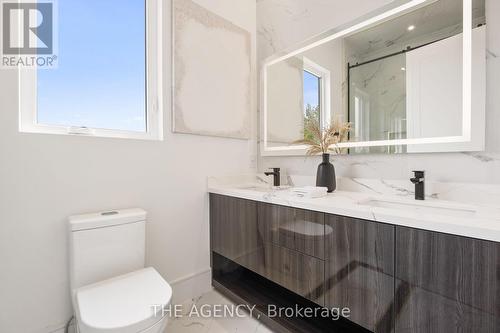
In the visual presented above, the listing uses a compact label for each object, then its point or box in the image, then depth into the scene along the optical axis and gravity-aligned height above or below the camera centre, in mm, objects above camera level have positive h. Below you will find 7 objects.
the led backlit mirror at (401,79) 1240 +551
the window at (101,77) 1373 +579
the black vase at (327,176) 1639 -82
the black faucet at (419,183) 1337 -109
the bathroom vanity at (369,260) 803 -433
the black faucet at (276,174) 2064 -84
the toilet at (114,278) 978 -619
